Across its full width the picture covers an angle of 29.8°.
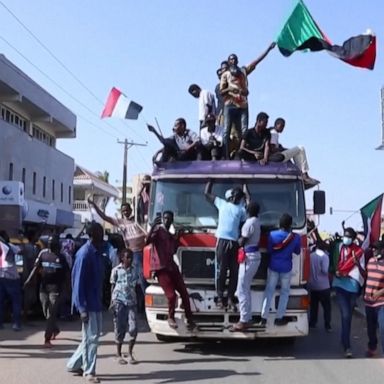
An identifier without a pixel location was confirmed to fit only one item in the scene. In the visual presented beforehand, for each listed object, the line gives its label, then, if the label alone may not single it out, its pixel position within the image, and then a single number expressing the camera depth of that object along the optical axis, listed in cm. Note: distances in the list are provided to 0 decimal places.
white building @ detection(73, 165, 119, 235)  5497
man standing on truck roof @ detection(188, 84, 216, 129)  1337
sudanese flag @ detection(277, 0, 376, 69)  1407
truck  1000
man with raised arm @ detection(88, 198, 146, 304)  1244
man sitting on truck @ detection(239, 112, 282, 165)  1101
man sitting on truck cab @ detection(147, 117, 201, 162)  1120
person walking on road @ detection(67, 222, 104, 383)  837
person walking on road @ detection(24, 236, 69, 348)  1088
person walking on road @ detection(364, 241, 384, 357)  978
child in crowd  949
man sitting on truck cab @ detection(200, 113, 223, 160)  1139
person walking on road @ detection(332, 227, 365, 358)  1035
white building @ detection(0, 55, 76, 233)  2676
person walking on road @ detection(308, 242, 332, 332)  1344
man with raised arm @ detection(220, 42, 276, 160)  1204
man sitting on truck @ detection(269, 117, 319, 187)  1099
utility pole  4624
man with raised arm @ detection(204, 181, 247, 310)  987
